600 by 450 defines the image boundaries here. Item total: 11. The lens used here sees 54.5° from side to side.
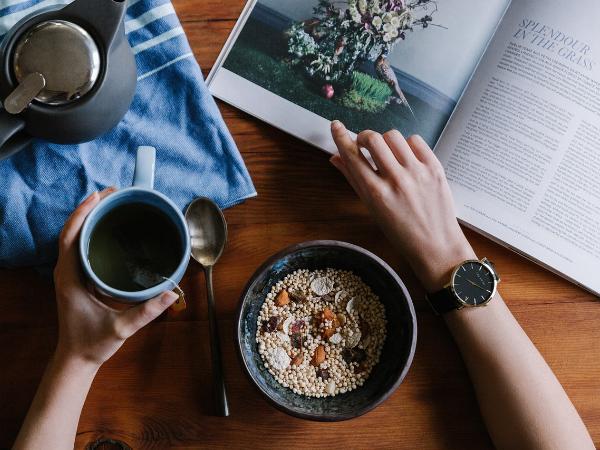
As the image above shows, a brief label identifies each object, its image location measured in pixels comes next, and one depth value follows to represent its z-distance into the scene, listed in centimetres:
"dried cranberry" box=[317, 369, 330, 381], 69
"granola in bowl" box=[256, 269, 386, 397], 69
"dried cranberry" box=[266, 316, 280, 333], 69
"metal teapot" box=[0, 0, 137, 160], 57
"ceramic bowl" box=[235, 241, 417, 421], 63
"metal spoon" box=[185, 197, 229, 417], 69
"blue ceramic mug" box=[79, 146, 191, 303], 56
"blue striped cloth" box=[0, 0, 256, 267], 68
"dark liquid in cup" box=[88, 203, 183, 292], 61
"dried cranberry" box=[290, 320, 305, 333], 70
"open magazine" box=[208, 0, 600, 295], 72
